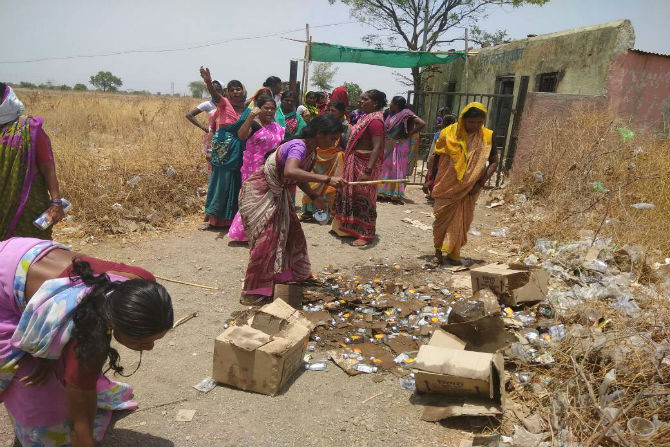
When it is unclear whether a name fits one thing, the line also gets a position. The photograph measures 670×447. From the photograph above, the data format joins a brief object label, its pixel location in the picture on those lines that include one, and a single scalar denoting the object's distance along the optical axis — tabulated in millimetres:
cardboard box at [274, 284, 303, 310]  3668
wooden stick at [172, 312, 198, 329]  3469
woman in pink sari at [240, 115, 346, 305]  3562
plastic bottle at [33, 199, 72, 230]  3020
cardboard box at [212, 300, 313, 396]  2604
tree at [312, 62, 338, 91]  39094
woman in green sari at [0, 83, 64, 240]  2877
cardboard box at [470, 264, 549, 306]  3617
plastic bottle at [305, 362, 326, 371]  2973
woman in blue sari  5492
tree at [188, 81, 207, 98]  45734
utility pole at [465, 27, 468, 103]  12871
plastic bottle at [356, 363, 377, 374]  2953
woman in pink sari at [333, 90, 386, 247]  5457
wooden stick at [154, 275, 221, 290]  4131
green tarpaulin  10672
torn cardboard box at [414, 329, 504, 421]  2428
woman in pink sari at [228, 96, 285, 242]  5137
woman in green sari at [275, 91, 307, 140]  6098
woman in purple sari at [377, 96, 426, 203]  7311
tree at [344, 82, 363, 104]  25703
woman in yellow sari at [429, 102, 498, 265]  4469
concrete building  7902
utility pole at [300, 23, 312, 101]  10414
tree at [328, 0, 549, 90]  20266
